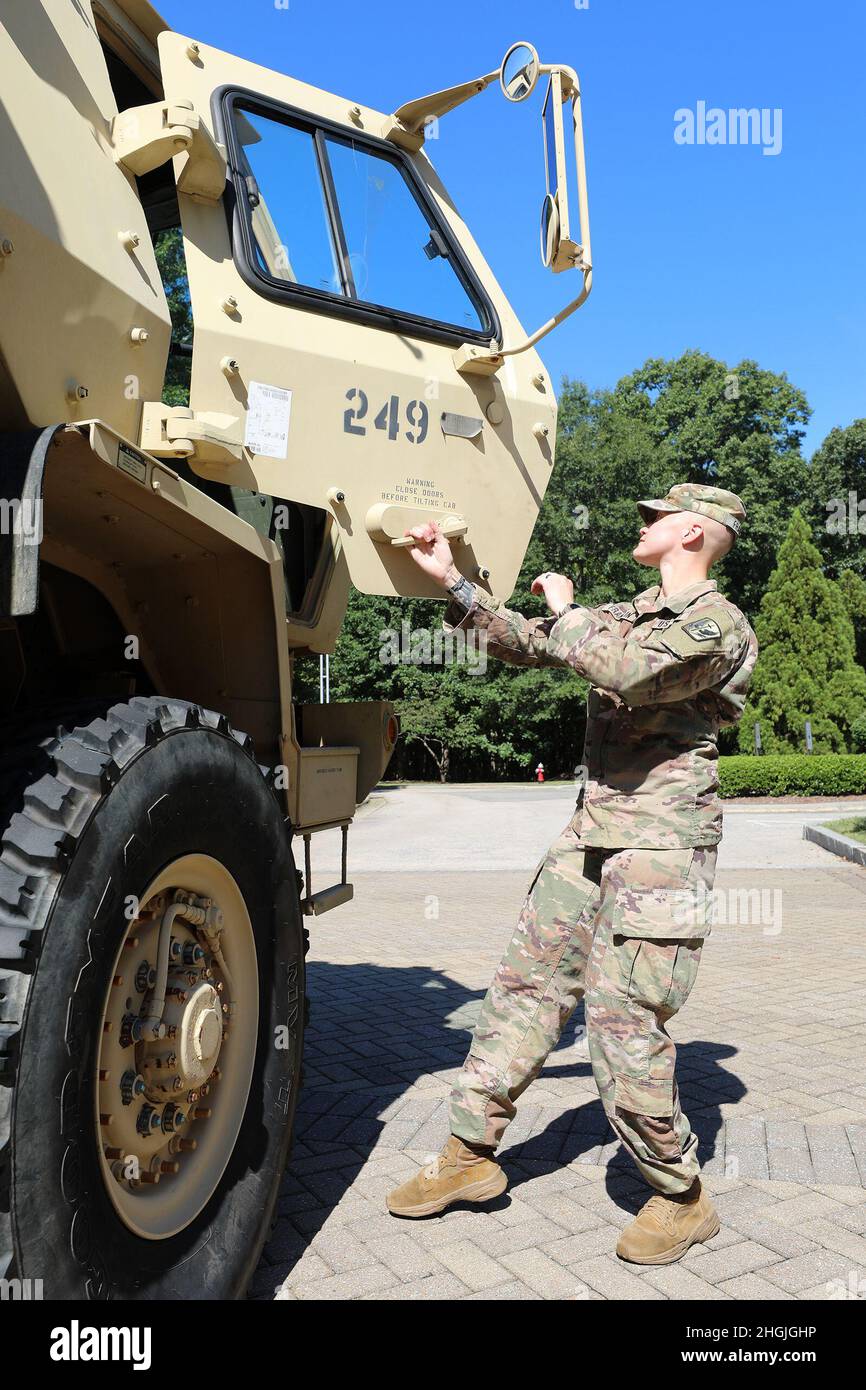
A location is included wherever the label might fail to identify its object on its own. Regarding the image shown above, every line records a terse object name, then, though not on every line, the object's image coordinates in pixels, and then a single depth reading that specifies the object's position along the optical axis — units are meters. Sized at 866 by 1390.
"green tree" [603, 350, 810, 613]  41.88
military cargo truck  1.99
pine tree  29.33
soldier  2.95
